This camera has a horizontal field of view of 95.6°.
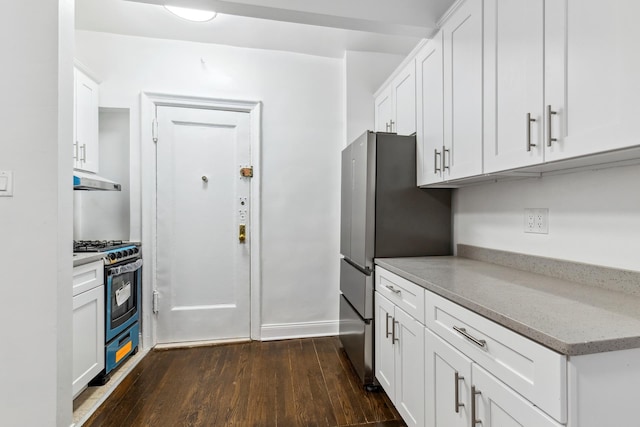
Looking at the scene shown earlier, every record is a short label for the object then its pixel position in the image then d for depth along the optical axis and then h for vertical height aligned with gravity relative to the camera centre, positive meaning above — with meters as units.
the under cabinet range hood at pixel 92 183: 1.84 +0.20
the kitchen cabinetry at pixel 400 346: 1.39 -0.72
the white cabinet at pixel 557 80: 0.85 +0.47
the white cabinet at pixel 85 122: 2.19 +0.71
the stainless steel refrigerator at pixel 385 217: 1.92 -0.03
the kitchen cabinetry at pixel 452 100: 1.45 +0.64
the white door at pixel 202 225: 2.61 -0.11
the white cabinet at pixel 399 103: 2.08 +0.88
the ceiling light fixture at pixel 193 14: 2.16 +1.51
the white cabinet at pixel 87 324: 1.72 -0.70
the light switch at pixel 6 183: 1.38 +0.14
